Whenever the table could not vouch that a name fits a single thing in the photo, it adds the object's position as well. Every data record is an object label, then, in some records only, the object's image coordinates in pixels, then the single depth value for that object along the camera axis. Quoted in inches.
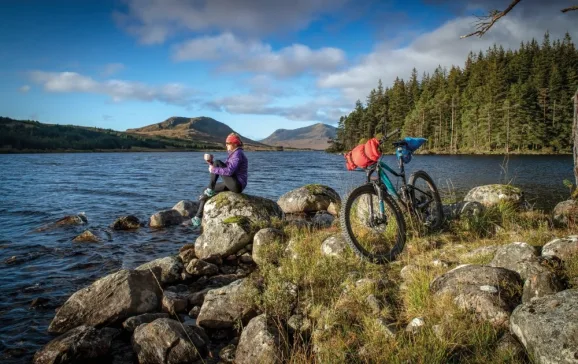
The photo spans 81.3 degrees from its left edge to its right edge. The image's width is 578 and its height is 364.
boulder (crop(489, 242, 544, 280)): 183.2
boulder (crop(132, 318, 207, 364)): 179.8
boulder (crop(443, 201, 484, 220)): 327.6
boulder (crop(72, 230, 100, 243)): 438.3
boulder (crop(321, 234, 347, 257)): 261.4
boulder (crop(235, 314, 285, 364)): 162.9
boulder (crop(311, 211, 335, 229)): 378.8
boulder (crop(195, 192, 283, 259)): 334.7
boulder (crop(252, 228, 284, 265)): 301.7
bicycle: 242.2
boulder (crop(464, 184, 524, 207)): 384.3
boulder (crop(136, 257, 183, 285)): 284.5
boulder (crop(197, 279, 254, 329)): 209.3
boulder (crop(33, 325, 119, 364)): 178.5
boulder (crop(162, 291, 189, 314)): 239.5
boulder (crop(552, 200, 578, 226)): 302.7
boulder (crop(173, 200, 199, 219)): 579.5
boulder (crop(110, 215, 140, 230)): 512.1
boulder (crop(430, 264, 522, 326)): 162.4
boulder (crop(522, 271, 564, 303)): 162.1
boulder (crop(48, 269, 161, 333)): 221.5
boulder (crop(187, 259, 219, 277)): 302.4
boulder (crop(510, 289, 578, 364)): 122.7
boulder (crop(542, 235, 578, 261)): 190.2
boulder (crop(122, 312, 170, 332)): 213.0
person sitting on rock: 420.2
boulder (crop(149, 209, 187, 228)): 522.0
